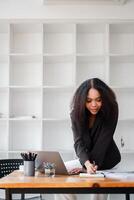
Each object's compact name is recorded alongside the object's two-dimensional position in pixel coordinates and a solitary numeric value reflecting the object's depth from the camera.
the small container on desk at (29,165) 2.10
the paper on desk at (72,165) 2.35
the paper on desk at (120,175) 1.87
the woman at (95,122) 2.33
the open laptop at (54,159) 2.15
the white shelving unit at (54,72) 4.05
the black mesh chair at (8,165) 3.23
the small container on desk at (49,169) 2.12
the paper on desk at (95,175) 1.93
